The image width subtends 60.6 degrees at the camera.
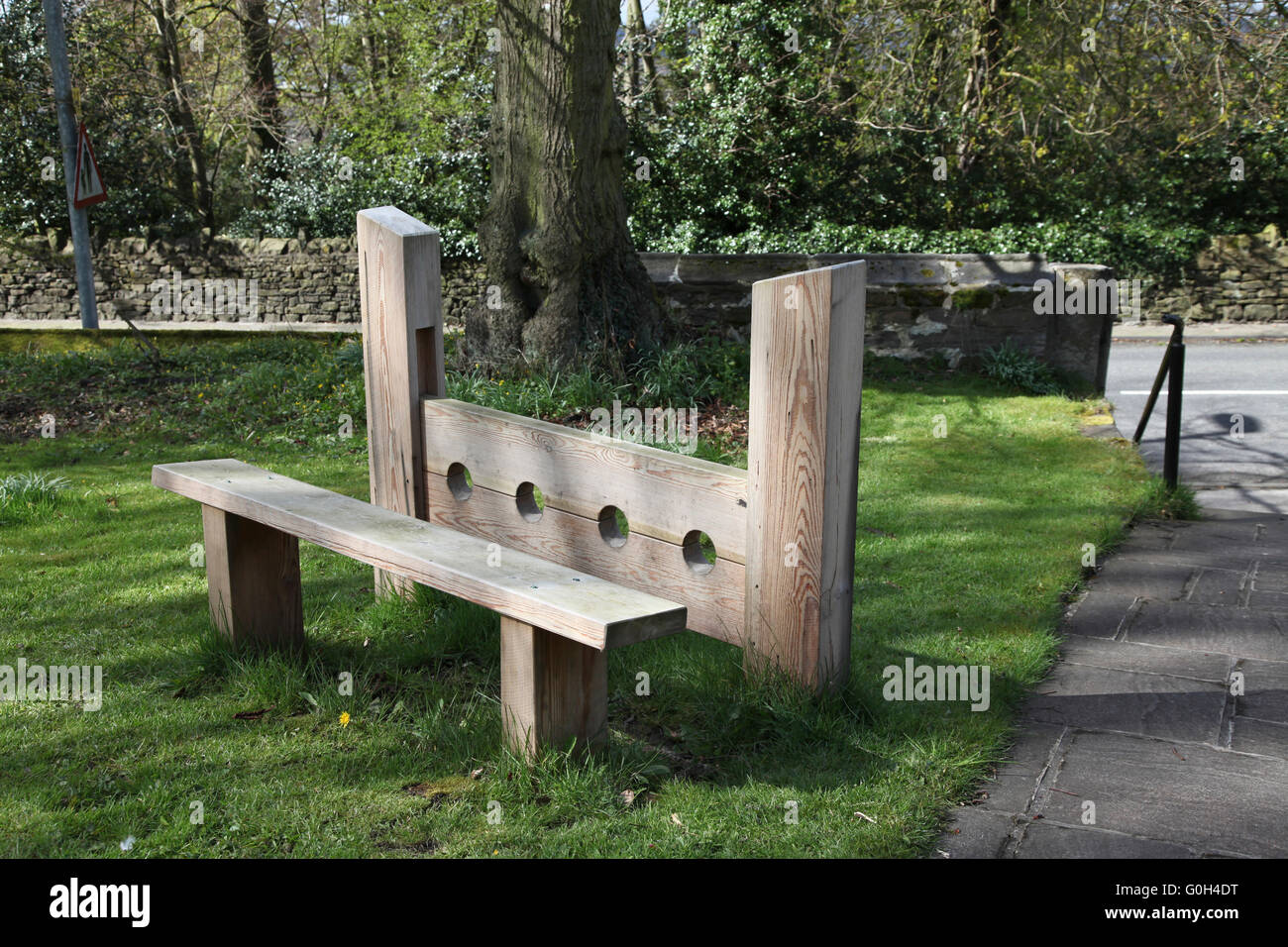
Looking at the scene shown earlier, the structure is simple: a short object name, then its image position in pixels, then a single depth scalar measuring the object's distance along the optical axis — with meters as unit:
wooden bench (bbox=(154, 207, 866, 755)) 3.18
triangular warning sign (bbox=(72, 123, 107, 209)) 10.70
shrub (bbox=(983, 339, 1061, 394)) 9.09
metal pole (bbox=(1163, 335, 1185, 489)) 6.36
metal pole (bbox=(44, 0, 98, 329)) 11.48
